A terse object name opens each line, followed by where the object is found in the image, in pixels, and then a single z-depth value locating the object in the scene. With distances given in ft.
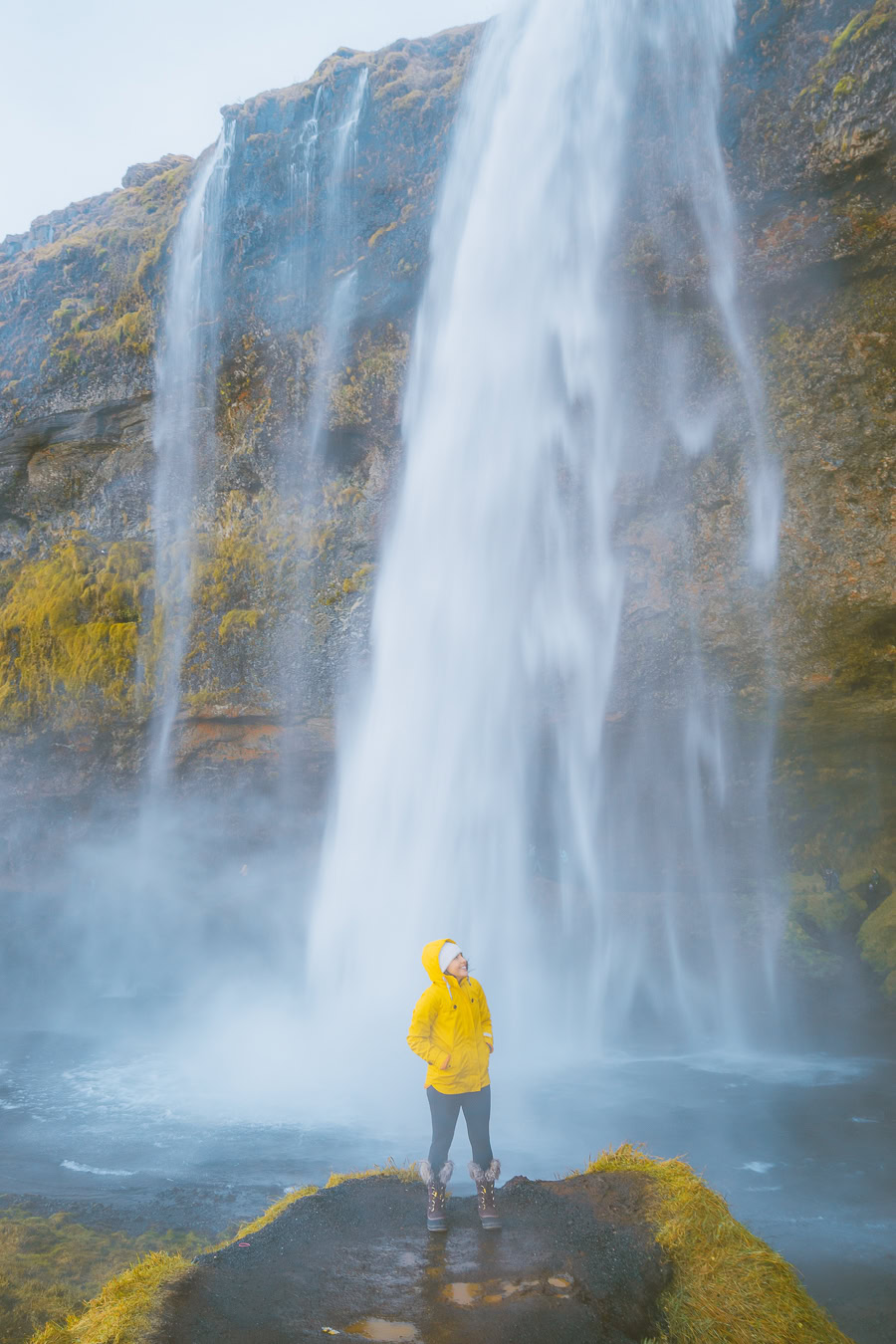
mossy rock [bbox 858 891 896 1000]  54.13
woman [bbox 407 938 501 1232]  17.34
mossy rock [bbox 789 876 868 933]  57.72
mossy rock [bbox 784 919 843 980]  57.36
